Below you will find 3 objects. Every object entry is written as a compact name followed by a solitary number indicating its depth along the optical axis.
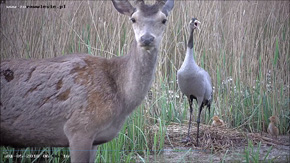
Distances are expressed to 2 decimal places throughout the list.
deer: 6.91
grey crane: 11.53
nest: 11.12
